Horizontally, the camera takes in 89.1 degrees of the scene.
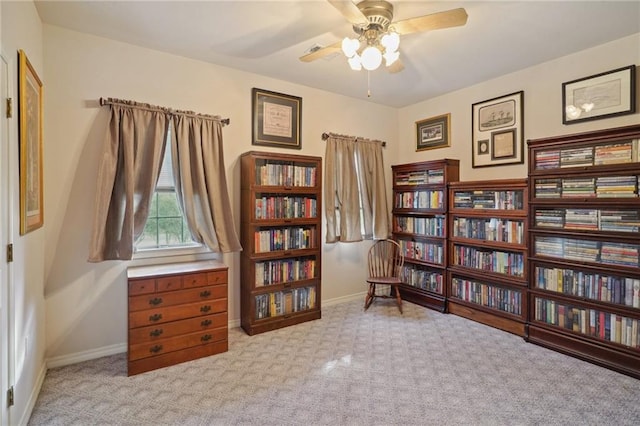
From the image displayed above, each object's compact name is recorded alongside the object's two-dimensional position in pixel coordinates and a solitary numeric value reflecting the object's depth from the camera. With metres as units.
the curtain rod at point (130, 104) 2.72
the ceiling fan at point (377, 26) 1.91
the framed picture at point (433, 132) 4.25
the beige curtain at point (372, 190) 4.34
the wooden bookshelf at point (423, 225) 3.99
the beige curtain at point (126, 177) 2.63
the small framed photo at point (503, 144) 3.57
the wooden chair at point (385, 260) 4.36
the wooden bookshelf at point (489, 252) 3.29
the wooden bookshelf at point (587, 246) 2.55
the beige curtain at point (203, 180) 3.01
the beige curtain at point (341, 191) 4.05
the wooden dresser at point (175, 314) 2.51
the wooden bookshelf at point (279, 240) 3.30
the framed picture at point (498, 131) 3.52
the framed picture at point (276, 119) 3.57
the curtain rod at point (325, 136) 4.05
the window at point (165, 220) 3.07
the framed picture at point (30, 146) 1.87
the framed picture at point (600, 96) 2.76
